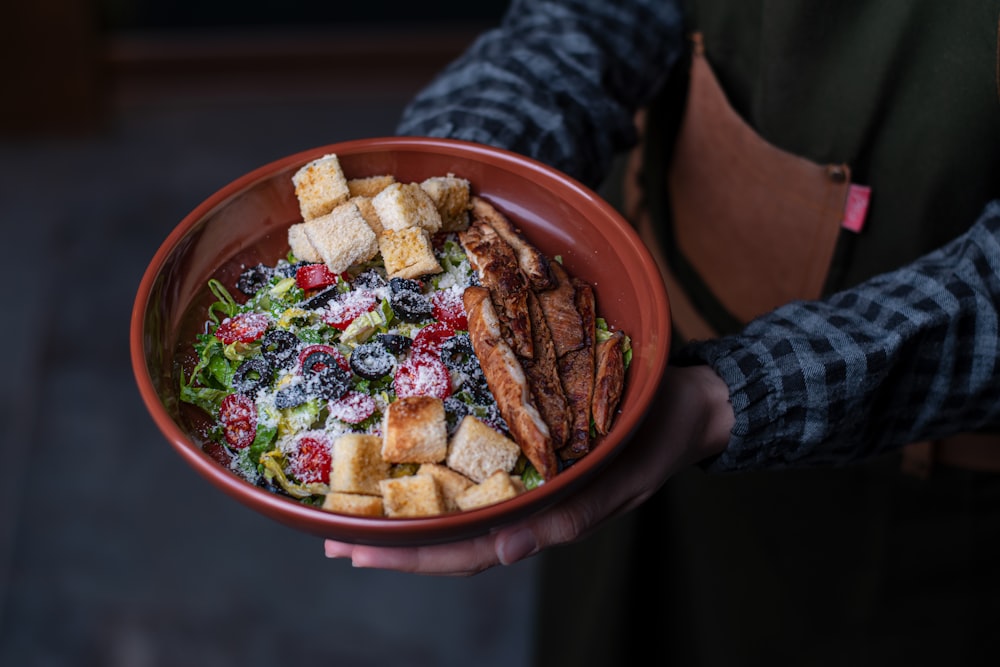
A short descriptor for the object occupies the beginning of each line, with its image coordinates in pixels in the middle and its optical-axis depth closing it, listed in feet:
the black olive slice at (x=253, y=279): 3.15
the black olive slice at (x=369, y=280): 3.05
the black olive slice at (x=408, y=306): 2.96
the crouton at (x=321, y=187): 3.17
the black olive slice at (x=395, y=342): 2.88
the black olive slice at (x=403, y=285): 2.99
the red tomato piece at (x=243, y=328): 2.95
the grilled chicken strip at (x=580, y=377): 2.79
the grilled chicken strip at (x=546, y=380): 2.79
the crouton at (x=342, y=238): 3.05
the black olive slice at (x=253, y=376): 2.87
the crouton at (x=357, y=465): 2.64
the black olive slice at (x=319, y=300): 3.01
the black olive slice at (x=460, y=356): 2.92
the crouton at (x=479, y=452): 2.68
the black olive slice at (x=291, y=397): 2.77
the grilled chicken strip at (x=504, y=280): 2.93
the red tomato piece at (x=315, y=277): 3.07
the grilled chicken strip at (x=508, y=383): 2.67
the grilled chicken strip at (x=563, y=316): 3.01
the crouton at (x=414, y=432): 2.67
